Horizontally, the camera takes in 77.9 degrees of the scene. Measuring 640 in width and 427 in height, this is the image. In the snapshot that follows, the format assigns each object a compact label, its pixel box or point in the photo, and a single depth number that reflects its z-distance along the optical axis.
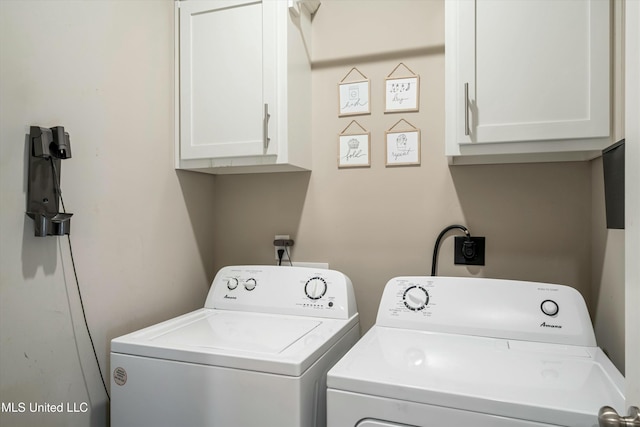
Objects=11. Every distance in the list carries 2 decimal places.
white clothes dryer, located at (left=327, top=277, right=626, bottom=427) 0.87
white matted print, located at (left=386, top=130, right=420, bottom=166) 1.71
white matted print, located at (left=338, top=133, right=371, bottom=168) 1.78
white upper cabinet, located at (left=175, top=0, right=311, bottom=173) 1.57
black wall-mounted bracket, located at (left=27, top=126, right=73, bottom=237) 1.12
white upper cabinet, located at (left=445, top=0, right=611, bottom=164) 1.22
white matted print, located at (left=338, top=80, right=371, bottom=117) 1.78
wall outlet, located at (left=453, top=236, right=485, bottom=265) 1.61
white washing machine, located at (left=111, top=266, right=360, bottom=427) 1.05
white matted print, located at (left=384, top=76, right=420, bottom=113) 1.71
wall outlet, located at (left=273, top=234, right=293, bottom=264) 1.89
